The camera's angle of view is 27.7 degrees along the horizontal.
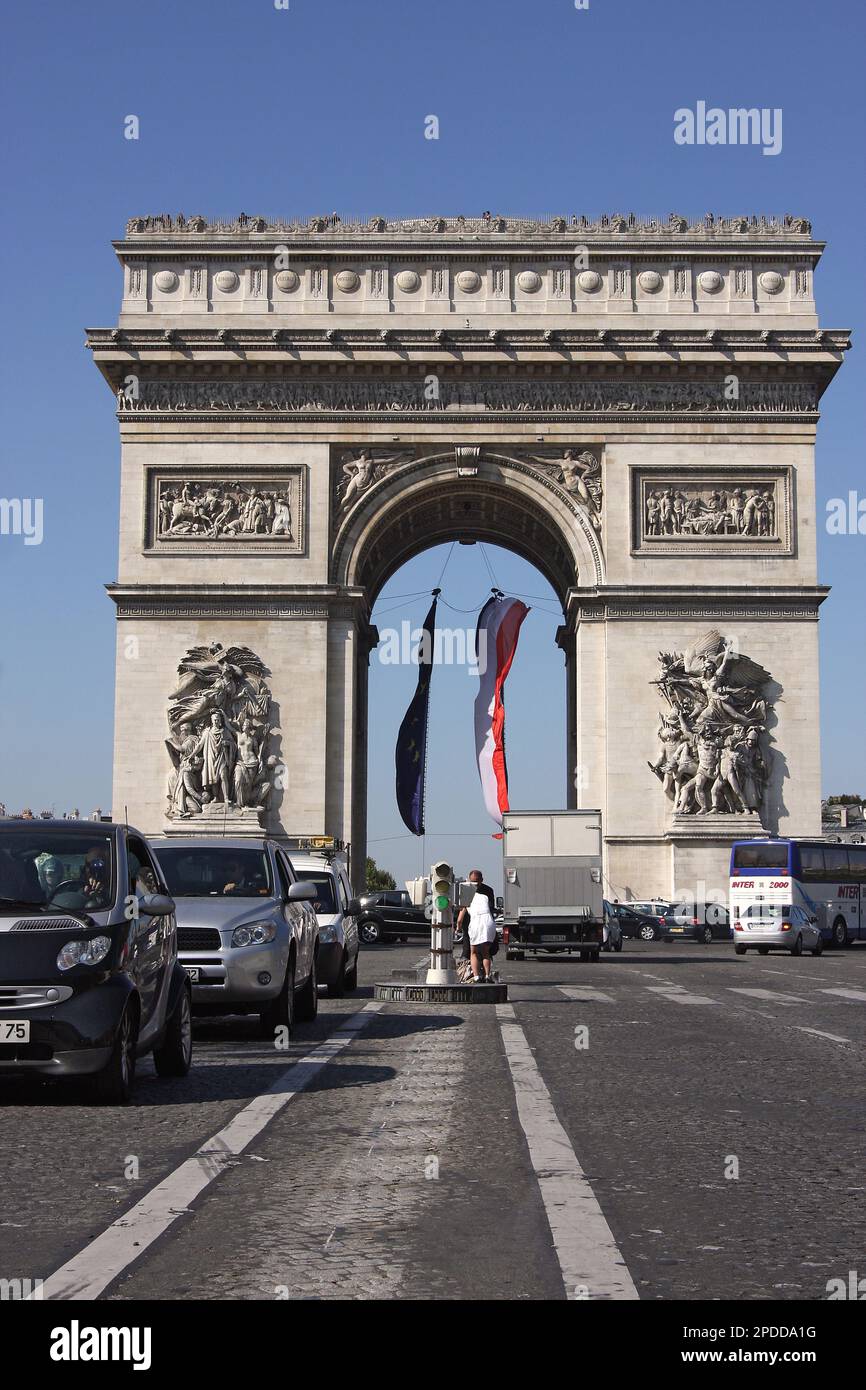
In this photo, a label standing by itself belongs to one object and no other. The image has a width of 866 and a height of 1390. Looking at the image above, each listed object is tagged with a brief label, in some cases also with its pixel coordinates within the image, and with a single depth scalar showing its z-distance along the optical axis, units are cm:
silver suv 1428
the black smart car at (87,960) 1002
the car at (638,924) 4899
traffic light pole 2188
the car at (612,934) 4441
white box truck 3738
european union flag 5406
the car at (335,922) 2189
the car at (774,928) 4209
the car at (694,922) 4691
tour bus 4284
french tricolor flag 5128
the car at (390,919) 5281
